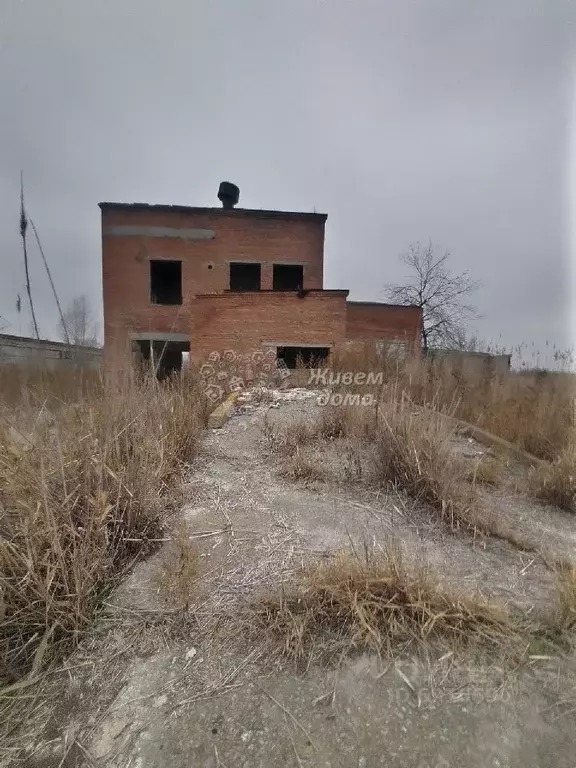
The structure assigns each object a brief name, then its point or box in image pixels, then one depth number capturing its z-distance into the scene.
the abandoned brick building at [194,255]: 16.03
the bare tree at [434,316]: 24.03
